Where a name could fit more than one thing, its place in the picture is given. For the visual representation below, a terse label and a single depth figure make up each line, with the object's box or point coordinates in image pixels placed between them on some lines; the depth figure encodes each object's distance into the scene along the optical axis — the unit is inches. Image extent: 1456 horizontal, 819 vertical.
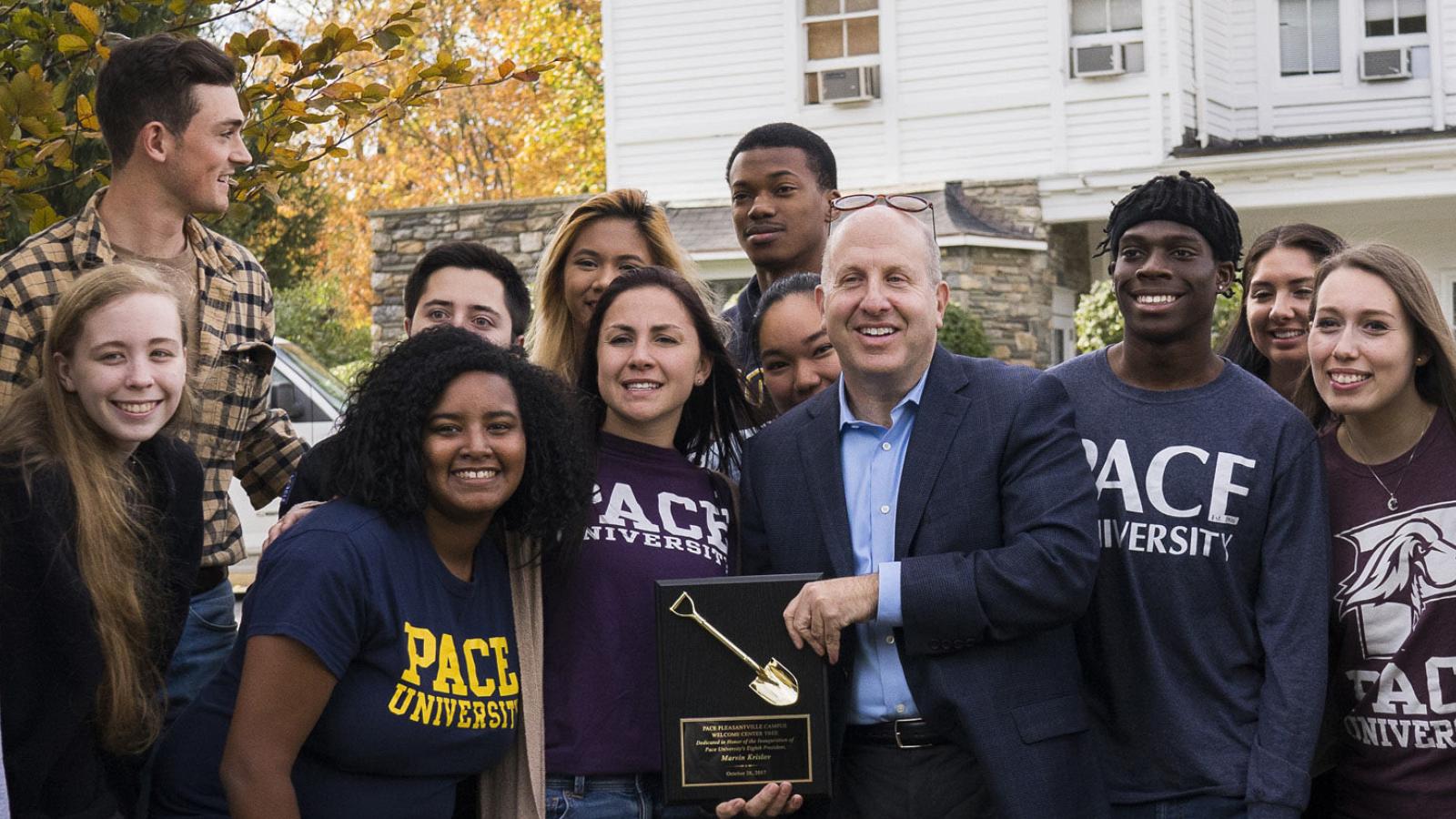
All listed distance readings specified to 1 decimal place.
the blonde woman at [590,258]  197.0
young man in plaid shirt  159.8
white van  467.8
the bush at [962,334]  618.5
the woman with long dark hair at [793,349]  190.1
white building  689.6
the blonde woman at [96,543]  131.5
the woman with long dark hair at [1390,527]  143.3
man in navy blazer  137.9
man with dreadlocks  142.3
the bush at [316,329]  942.4
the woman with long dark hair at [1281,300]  195.9
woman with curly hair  129.9
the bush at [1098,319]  631.2
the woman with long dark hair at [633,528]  144.4
